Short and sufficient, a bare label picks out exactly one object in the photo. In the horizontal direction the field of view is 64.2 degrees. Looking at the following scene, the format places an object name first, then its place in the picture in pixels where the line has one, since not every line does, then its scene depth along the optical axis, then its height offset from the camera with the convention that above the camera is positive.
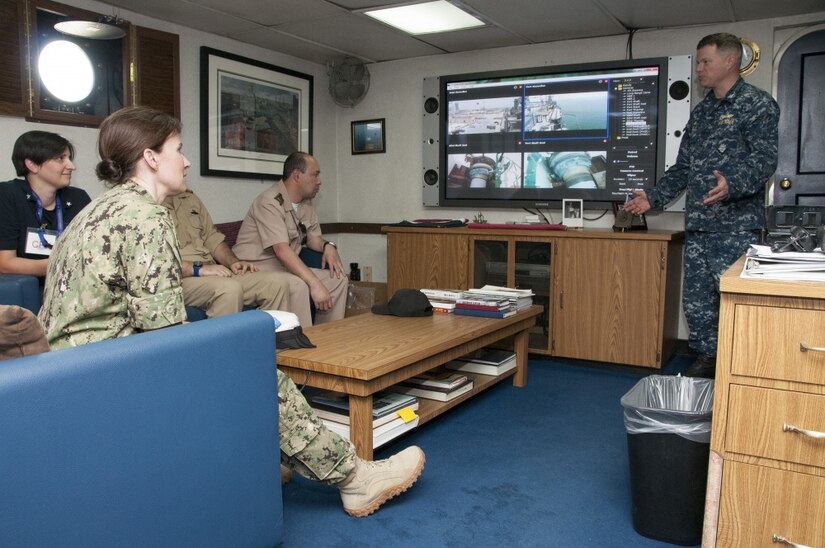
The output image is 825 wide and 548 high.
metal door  3.75 +0.60
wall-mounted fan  5.08 +1.07
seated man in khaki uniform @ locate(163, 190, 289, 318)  3.36 -0.32
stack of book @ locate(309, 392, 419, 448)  2.30 -0.71
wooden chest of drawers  1.46 -0.45
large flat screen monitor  4.12 +0.57
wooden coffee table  2.16 -0.48
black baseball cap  3.05 -0.40
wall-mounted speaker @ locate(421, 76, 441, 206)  4.87 +0.57
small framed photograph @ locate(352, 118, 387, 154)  5.23 +0.64
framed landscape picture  4.30 +0.70
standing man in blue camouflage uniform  2.88 +0.20
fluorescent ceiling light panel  3.85 +1.22
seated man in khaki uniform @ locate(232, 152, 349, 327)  3.81 -0.15
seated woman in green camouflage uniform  1.50 -0.08
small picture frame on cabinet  4.18 +0.04
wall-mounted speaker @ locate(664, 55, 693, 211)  3.97 +0.73
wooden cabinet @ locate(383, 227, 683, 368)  3.67 -0.36
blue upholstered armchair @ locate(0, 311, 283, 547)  1.09 -0.43
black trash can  1.75 -0.67
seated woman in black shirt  2.90 +0.05
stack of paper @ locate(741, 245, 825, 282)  1.50 -0.10
